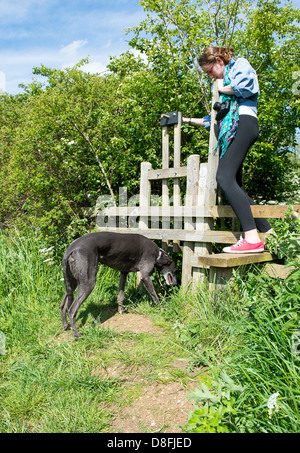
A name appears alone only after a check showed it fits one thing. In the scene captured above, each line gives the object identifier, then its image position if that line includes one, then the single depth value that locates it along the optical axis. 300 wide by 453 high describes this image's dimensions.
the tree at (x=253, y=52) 5.36
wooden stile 3.41
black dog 3.74
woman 3.35
